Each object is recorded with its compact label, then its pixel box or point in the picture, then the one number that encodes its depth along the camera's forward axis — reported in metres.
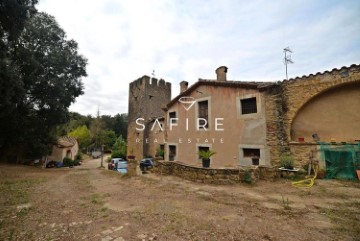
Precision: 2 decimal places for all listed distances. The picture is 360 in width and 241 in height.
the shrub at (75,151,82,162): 28.93
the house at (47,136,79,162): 22.56
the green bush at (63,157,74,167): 22.77
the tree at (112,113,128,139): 46.75
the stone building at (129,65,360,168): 8.27
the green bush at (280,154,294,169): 8.30
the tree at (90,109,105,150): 38.31
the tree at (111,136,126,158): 27.09
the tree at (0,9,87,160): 13.09
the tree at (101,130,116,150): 39.19
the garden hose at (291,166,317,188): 6.86
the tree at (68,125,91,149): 38.63
